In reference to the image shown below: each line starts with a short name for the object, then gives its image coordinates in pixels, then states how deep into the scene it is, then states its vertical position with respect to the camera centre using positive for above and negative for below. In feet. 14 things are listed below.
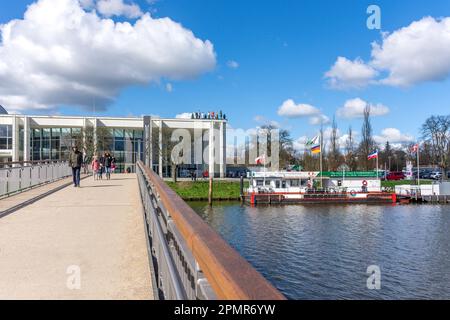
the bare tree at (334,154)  227.81 +7.85
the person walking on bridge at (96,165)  71.73 +0.84
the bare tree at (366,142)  232.53 +14.46
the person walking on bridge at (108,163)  74.64 +1.27
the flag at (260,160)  169.04 +3.45
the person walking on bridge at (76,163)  53.83 +0.92
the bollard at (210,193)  160.62 -9.72
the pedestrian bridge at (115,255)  5.91 -3.40
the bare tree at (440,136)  247.70 +18.92
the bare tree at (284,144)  235.61 +13.98
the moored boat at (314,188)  161.27 -8.48
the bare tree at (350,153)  235.40 +8.57
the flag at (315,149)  158.40 +7.28
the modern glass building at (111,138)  195.31 +15.96
